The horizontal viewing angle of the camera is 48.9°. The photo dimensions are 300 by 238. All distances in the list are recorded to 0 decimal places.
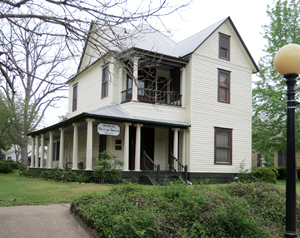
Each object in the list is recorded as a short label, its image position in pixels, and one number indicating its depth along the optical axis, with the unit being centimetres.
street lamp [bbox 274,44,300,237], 521
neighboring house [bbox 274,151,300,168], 3541
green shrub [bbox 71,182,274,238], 547
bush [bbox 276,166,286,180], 2903
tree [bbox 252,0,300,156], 2495
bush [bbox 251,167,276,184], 1903
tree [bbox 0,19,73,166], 3053
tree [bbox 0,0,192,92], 709
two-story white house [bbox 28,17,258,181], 1711
